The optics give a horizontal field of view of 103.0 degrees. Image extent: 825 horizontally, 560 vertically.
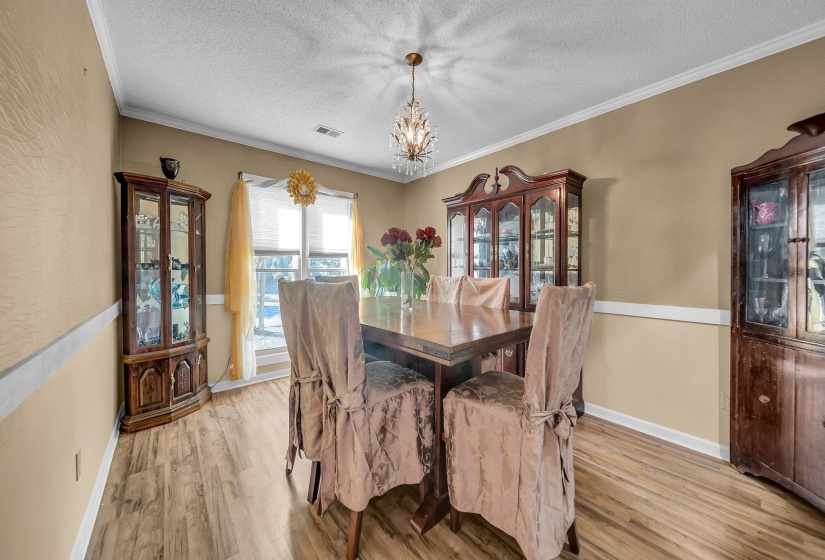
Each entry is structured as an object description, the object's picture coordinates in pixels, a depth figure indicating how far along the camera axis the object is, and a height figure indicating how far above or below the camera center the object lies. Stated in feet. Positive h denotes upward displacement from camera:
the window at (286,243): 12.37 +1.41
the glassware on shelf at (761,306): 6.33 -0.60
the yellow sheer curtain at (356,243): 14.43 +1.51
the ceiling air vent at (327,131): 10.72 +4.88
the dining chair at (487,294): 7.64 -0.42
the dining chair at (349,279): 8.16 -0.05
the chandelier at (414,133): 7.24 +3.22
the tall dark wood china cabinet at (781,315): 5.54 -0.73
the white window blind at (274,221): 12.17 +2.18
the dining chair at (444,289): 8.82 -0.34
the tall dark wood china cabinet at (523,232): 9.15 +1.39
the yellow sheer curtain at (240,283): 11.28 -0.18
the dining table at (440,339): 4.49 -0.90
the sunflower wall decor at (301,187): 11.61 +3.23
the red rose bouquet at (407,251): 7.07 +0.57
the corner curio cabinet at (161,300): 8.50 -0.61
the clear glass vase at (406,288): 7.43 -0.25
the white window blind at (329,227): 13.64 +2.17
